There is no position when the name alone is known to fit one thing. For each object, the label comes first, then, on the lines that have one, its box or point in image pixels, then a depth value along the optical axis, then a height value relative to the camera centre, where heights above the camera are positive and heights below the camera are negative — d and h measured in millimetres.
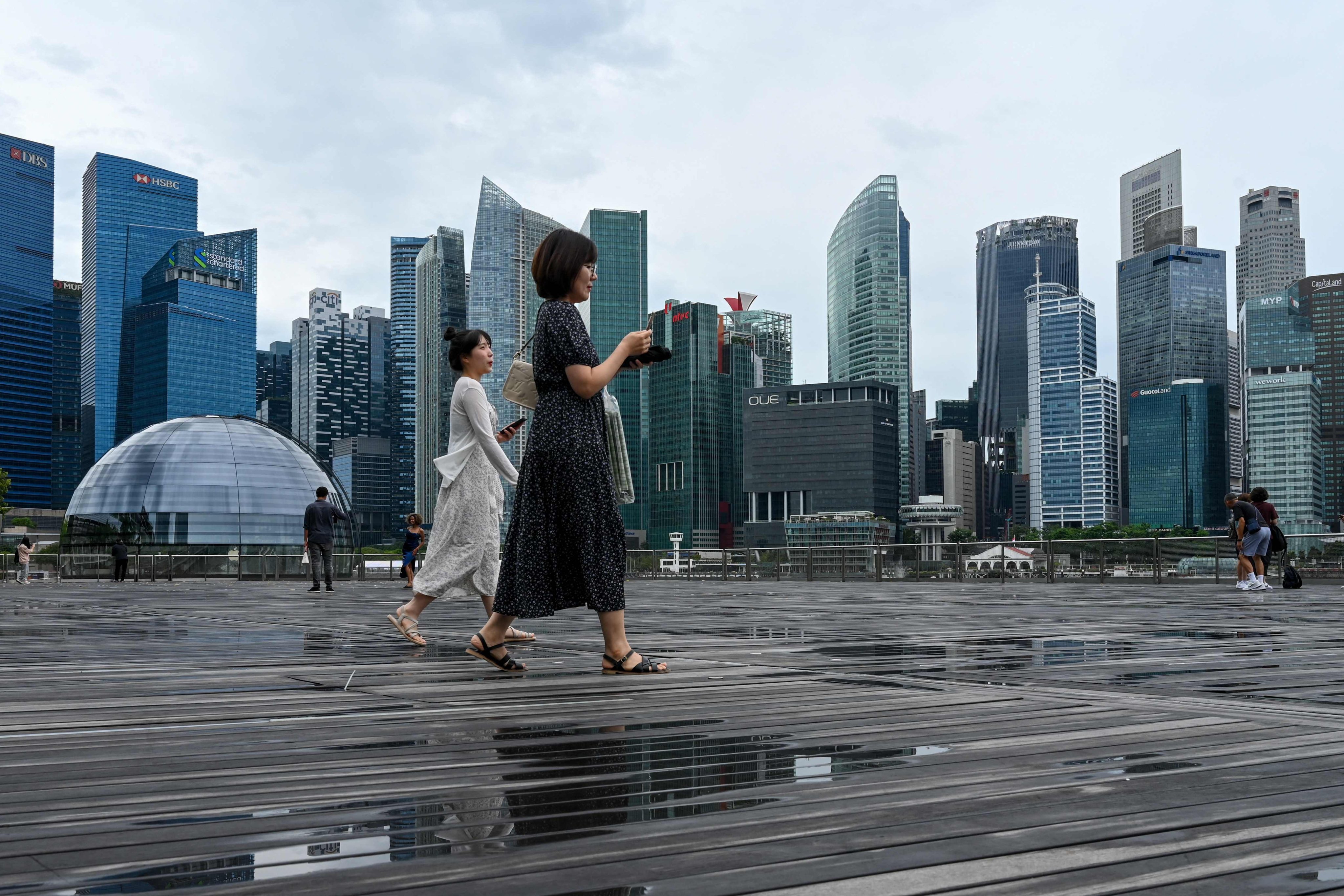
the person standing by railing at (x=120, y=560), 34406 -2020
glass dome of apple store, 73250 +238
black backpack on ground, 18922 -1549
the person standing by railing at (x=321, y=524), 18031 -488
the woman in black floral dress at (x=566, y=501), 4355 -35
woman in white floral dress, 6180 -79
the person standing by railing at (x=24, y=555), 31844 -1696
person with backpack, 17266 -784
